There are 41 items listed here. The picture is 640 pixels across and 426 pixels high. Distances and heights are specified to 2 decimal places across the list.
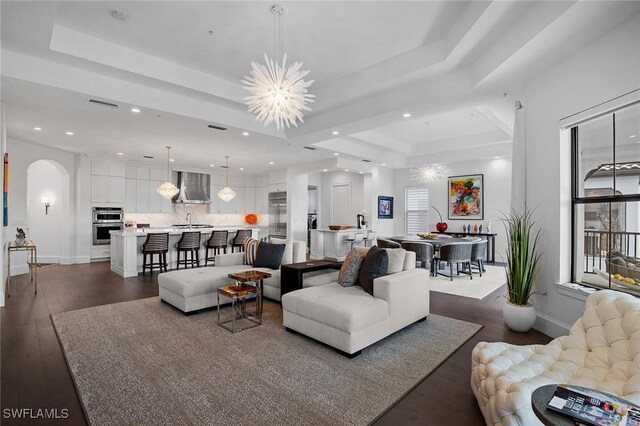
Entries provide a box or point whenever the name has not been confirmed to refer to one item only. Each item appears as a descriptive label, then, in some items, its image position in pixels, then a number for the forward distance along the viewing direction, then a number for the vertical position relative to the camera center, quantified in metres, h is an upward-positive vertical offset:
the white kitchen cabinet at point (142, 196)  9.73 +0.48
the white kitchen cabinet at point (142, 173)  9.73 +1.19
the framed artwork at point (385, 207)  10.26 +0.17
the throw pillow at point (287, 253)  5.08 -0.67
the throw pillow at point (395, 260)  3.67 -0.56
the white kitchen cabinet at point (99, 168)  8.70 +1.21
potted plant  3.57 -0.71
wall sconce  8.45 +0.24
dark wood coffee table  4.12 -0.81
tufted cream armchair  1.72 -0.97
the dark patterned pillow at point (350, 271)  3.74 -0.70
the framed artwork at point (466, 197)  8.98 +0.45
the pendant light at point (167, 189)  7.87 +0.56
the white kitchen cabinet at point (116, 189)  9.02 +0.63
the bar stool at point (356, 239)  9.02 -0.78
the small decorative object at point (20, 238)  5.32 -0.47
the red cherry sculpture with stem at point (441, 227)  7.89 -0.36
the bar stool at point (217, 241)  7.74 -0.73
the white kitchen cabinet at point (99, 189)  8.71 +0.62
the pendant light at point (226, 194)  9.46 +0.53
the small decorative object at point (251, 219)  12.50 -0.29
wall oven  8.73 -0.33
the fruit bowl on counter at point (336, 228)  9.43 -0.48
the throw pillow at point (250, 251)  5.13 -0.64
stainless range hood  10.51 +0.83
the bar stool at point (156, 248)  6.66 -0.79
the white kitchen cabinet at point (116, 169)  9.02 +1.21
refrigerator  10.70 -0.08
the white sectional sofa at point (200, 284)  4.12 -1.00
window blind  10.11 +0.11
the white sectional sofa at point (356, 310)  2.94 -0.99
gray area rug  2.14 -1.35
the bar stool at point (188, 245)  7.26 -0.77
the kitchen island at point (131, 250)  6.55 -0.85
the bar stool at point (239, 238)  8.26 -0.69
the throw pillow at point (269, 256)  4.98 -0.70
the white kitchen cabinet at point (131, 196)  9.51 +0.46
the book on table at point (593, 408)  1.28 -0.84
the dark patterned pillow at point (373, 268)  3.49 -0.62
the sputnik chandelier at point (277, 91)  3.00 +1.18
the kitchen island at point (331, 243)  9.26 -0.92
